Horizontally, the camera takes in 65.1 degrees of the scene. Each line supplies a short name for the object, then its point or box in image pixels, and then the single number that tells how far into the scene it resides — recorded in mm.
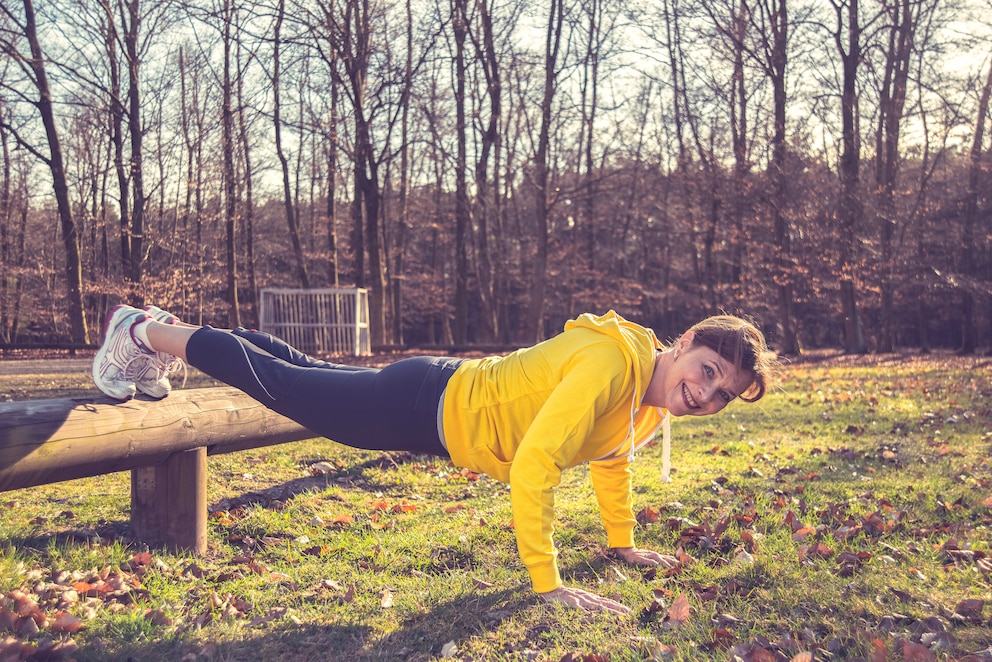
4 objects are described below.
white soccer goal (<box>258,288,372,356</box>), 21781
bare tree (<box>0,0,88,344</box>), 21875
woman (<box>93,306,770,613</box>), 3047
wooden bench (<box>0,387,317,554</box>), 3322
